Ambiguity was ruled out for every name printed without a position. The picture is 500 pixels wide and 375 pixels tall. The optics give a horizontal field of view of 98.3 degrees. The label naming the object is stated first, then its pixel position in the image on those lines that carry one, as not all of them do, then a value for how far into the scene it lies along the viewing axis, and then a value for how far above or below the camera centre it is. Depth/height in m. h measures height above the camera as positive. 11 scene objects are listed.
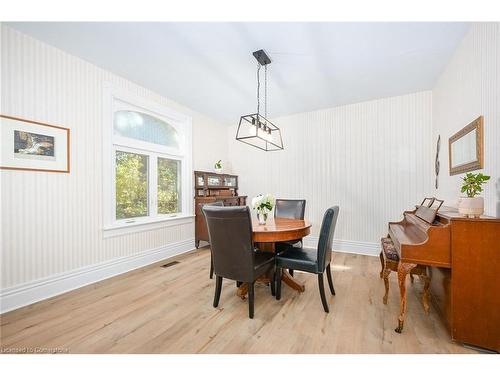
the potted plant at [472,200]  1.54 -0.10
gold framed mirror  1.89 +0.38
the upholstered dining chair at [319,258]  2.02 -0.72
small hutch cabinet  4.09 -0.14
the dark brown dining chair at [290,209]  3.32 -0.35
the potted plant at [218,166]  4.54 +0.43
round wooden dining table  2.15 -0.48
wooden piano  1.47 -0.58
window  2.98 +0.39
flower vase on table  2.57 -0.19
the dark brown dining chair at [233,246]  1.88 -0.54
